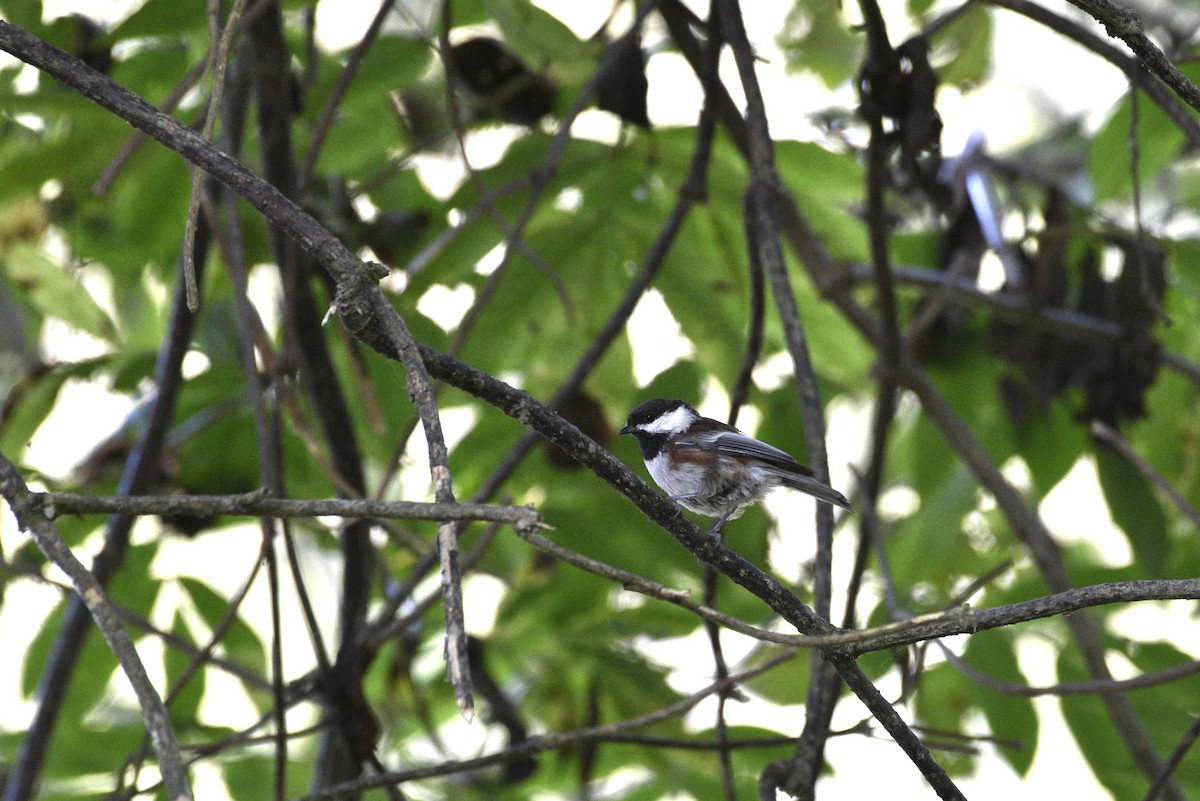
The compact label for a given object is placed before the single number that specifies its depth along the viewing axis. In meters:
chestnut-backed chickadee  6.49
